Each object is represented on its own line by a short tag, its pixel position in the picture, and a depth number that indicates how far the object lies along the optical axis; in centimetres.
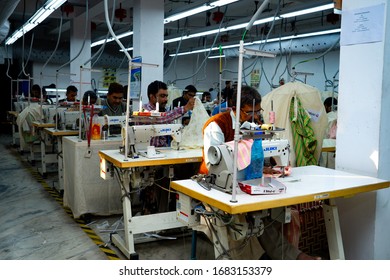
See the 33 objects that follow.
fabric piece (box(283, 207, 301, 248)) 272
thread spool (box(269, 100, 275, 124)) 225
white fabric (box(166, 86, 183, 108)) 805
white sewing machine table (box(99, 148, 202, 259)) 296
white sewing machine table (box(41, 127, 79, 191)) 476
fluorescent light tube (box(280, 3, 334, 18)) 519
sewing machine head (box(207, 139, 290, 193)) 207
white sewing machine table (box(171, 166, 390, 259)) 191
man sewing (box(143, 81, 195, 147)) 345
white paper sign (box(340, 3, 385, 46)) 245
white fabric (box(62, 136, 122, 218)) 377
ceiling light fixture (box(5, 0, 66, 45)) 538
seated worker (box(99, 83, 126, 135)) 435
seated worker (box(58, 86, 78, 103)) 643
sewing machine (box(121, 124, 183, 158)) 306
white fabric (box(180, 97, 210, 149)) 352
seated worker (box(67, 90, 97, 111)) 500
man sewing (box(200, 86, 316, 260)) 246
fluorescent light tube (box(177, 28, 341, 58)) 752
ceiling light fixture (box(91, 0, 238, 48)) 494
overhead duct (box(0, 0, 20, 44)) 476
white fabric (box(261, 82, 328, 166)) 326
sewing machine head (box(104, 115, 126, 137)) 389
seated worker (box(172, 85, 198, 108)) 610
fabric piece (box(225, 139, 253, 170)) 201
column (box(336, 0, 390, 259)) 248
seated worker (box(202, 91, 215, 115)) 689
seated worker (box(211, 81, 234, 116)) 428
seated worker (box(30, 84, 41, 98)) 826
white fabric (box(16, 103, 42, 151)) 639
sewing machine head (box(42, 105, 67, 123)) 583
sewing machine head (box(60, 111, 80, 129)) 500
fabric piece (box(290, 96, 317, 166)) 323
